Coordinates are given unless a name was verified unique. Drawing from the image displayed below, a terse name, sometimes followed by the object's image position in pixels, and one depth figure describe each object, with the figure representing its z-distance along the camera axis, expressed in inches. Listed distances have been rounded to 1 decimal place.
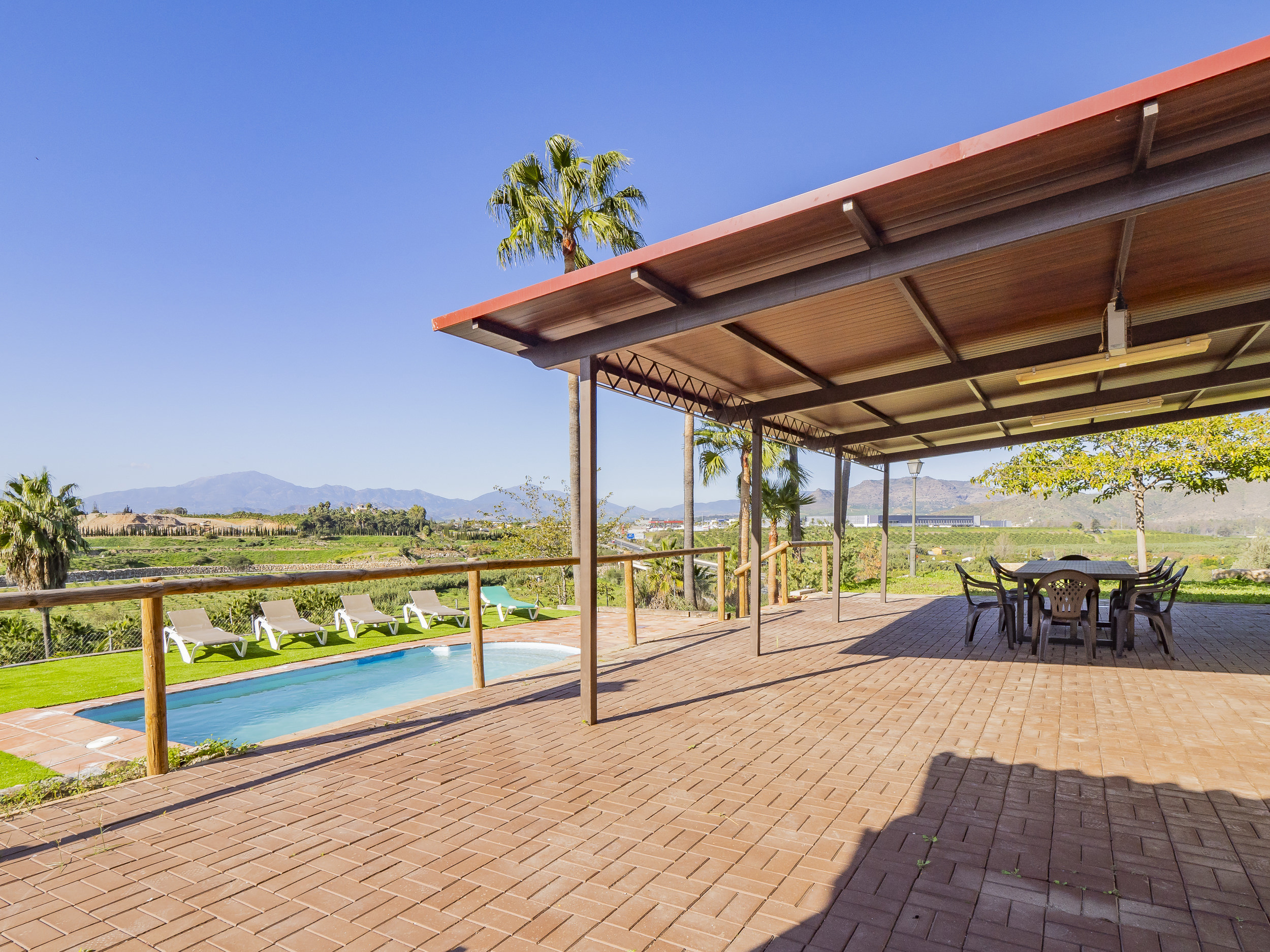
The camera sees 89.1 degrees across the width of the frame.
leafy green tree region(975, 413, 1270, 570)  536.1
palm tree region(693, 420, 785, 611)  772.6
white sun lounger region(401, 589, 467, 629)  480.4
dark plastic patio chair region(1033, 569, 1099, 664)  260.1
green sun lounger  515.8
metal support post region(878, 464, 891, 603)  446.6
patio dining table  278.1
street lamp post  677.3
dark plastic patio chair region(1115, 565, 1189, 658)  264.5
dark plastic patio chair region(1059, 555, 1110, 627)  260.4
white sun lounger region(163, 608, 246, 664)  380.5
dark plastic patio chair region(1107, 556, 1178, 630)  285.6
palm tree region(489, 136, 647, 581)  532.1
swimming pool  287.9
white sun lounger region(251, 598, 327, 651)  414.3
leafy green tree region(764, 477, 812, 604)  770.2
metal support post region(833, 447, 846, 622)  367.6
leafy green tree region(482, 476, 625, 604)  677.9
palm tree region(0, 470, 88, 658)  685.3
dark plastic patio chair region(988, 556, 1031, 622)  301.1
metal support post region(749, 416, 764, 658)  270.8
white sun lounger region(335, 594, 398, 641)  454.3
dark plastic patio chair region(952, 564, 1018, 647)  299.6
